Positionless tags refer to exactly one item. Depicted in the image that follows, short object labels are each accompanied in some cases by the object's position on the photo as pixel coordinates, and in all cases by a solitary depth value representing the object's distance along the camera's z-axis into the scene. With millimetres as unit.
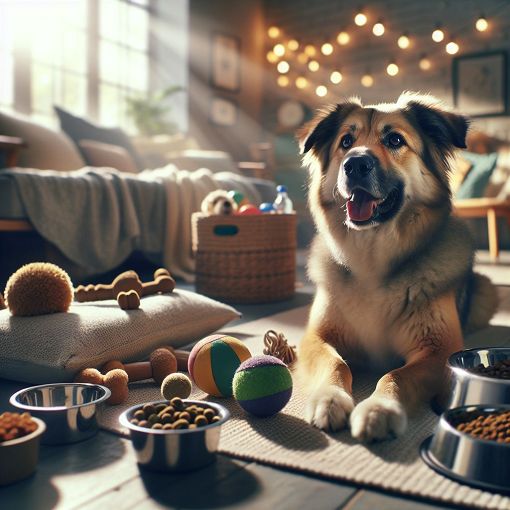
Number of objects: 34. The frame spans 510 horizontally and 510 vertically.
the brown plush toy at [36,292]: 1617
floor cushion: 1454
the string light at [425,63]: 6854
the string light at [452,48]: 6617
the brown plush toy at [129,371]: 1388
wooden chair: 5199
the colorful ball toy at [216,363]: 1438
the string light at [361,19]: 7180
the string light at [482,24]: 6339
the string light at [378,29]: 7090
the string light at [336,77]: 7539
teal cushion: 5652
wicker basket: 2932
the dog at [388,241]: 1596
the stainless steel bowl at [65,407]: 1132
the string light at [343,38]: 7418
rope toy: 1764
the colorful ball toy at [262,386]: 1269
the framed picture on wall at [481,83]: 6305
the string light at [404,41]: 6977
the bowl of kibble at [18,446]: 945
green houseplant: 6562
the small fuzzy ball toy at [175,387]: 1358
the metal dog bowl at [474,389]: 1171
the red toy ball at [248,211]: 3020
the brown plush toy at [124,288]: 1956
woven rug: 926
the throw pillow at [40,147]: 3910
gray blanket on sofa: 3148
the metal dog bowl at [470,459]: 917
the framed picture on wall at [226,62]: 7594
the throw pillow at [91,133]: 4641
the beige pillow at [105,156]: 4449
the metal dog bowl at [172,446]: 986
